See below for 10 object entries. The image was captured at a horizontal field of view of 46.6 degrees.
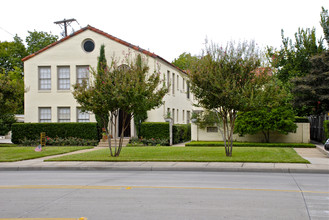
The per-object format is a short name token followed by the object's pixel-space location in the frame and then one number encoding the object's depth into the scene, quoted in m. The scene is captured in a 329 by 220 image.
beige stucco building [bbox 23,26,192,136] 28.83
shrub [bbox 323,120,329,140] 24.69
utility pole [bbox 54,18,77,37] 43.24
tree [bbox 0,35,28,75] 53.22
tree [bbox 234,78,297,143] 24.67
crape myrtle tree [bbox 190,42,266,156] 15.98
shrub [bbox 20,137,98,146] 27.33
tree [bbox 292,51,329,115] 25.73
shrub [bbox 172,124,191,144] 28.01
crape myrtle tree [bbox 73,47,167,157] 16.31
